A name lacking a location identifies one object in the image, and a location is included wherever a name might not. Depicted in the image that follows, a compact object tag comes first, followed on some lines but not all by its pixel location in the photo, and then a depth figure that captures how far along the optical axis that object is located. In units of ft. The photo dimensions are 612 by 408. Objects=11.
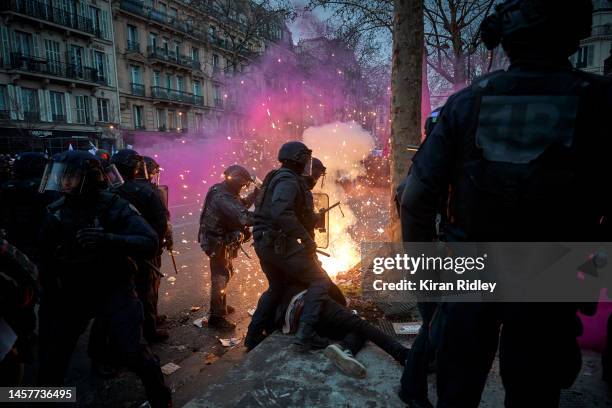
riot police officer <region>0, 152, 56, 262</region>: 14.53
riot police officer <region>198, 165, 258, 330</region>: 14.53
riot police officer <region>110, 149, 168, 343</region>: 13.06
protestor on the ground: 8.96
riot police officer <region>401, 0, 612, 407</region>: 4.55
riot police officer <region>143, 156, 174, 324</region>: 13.78
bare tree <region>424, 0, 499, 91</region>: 46.80
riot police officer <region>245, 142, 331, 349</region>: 10.75
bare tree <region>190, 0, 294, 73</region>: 69.88
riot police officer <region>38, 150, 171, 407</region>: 8.25
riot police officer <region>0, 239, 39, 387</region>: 6.35
